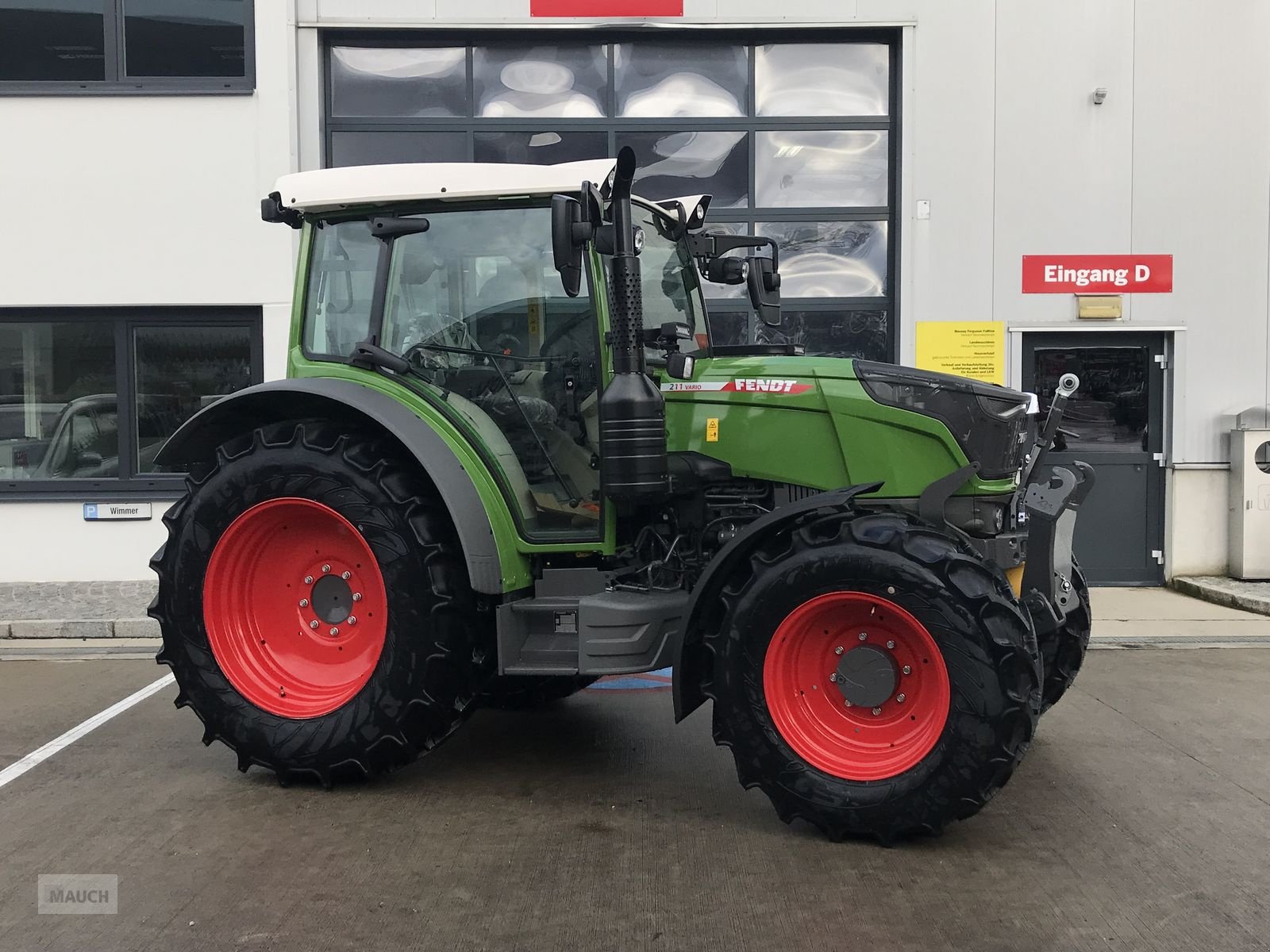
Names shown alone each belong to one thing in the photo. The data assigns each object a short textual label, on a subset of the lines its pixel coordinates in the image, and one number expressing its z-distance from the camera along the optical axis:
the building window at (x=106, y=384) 9.68
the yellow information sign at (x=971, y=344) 9.84
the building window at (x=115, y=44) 9.57
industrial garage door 9.93
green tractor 4.07
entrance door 9.95
